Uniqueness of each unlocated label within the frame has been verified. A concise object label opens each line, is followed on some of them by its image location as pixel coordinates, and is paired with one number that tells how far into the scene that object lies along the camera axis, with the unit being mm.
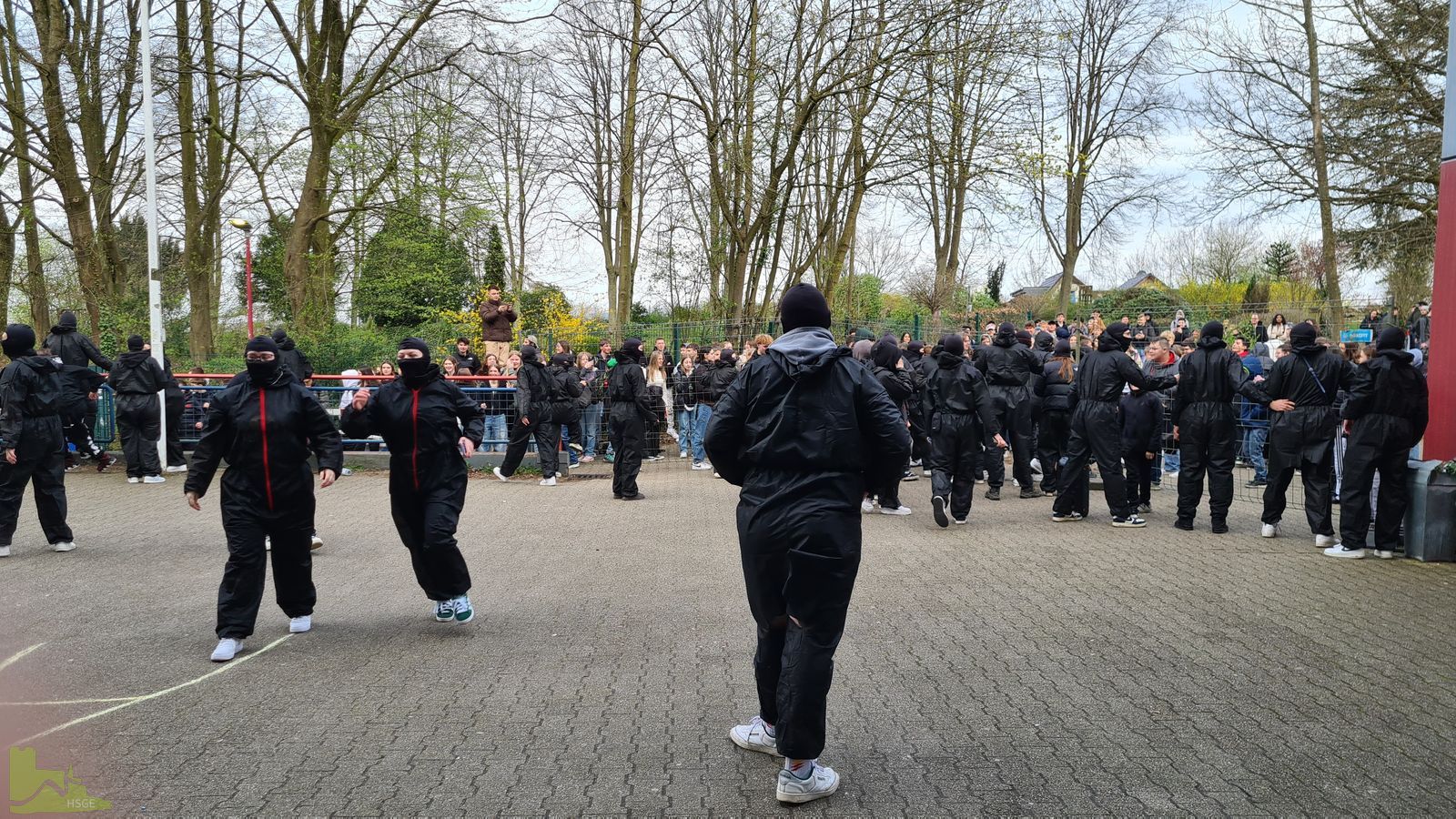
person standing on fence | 17438
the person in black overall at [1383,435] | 8516
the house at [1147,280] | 44844
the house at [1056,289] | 33906
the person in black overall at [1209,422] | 10203
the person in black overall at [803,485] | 3941
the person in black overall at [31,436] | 8812
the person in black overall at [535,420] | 13688
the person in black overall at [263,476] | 6090
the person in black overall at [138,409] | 13812
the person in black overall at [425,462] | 6496
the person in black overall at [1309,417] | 9156
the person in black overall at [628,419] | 12586
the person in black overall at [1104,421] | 10688
